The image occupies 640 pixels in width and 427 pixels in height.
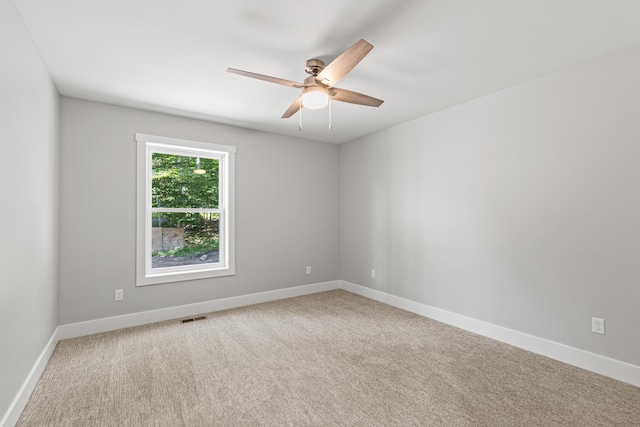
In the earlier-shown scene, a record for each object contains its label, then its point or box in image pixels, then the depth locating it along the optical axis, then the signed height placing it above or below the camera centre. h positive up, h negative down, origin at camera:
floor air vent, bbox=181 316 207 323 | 3.63 -1.18
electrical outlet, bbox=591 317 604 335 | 2.43 -0.86
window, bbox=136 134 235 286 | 3.65 +0.14
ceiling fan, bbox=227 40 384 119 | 2.03 +1.04
